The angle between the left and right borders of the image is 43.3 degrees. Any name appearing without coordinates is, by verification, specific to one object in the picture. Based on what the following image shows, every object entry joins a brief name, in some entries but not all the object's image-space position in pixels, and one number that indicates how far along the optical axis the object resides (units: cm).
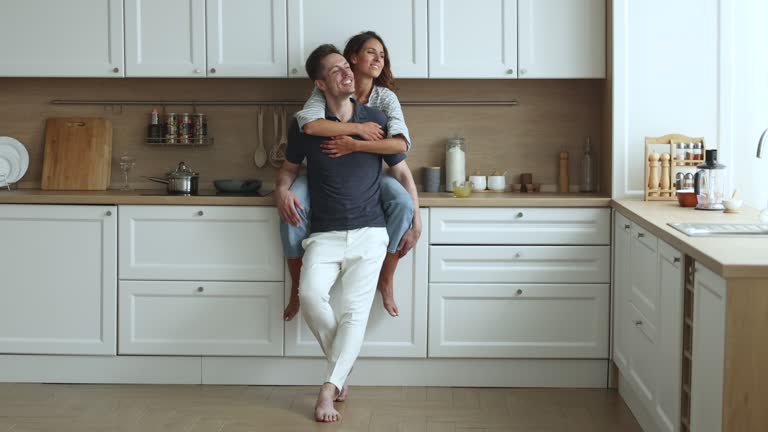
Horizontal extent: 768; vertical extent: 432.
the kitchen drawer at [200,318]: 423
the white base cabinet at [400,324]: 421
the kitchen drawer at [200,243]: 420
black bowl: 448
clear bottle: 466
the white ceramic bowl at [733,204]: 369
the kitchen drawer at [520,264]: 420
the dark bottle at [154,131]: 475
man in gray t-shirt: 391
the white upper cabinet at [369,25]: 438
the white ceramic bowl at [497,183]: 471
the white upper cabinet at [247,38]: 441
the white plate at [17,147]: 477
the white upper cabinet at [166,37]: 443
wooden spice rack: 416
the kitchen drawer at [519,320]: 421
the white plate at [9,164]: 473
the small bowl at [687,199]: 392
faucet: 326
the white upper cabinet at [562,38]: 436
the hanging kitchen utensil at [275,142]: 475
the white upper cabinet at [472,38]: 438
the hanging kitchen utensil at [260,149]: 477
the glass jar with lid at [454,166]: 466
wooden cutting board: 476
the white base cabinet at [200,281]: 421
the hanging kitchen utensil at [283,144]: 474
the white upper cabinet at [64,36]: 446
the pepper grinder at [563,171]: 468
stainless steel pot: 437
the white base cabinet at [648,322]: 298
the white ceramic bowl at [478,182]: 470
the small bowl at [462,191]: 432
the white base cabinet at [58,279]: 424
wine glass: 475
